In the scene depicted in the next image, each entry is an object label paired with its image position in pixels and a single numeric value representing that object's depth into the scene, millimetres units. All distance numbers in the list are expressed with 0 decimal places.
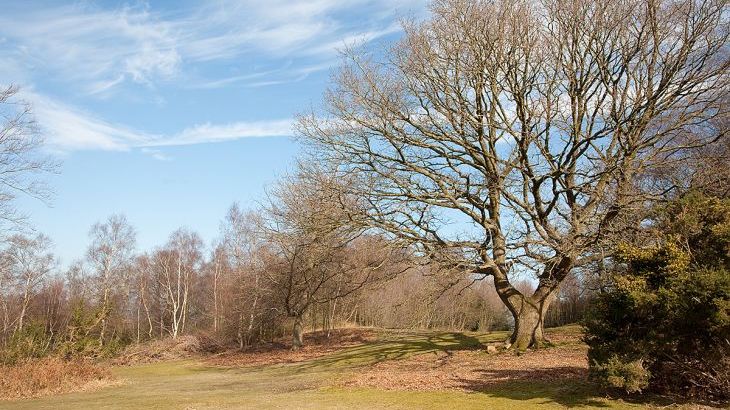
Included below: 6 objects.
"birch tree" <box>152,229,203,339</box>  49359
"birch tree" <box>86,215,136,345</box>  44969
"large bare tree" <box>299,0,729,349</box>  16031
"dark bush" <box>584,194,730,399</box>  8008
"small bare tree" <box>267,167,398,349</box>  18719
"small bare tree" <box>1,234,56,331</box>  40300
